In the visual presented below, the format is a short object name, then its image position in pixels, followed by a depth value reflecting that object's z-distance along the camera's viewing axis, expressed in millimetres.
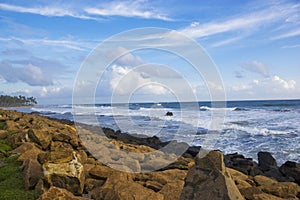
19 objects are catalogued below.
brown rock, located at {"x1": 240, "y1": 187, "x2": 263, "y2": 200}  4703
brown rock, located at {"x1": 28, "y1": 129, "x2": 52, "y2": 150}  7374
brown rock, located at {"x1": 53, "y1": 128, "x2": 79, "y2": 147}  7809
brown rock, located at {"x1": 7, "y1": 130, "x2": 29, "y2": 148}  7686
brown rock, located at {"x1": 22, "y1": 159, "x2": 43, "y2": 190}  4713
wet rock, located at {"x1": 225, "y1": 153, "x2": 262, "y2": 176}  8529
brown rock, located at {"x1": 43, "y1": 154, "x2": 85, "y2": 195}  4480
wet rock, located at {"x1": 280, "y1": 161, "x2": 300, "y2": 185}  8194
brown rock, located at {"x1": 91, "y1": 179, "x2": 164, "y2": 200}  4226
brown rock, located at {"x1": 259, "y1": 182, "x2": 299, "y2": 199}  5254
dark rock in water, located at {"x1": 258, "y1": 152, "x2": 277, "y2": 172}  9517
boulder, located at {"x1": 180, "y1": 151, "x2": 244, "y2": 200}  3565
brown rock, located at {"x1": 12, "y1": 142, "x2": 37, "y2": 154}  6887
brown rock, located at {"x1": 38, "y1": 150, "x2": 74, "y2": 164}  4581
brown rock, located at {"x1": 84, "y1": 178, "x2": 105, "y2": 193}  4711
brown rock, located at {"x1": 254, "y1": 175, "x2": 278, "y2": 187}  5887
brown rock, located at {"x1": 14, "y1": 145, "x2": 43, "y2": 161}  6151
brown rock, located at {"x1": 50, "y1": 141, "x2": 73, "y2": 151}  7343
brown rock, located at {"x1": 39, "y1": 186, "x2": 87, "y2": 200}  3669
